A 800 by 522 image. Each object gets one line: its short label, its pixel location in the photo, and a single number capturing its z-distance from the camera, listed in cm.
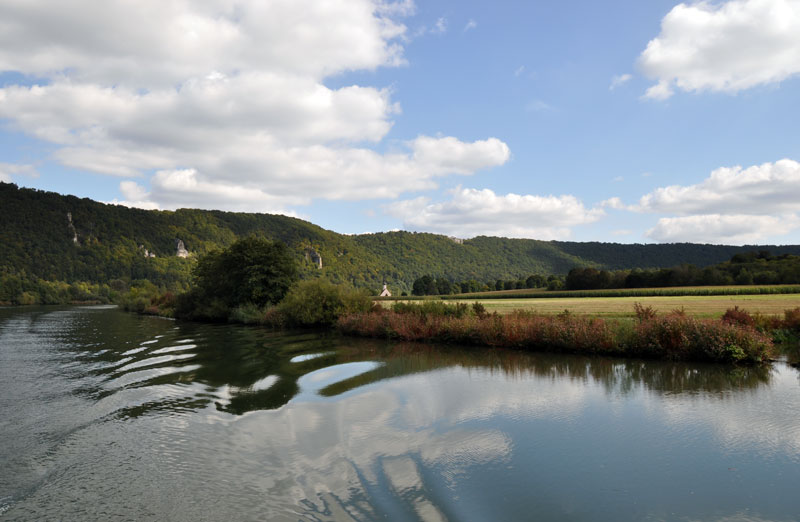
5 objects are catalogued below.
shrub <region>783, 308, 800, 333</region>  1795
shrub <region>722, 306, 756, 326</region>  1702
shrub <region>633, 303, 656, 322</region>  1795
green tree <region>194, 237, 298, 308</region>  3728
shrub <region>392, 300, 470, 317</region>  2448
